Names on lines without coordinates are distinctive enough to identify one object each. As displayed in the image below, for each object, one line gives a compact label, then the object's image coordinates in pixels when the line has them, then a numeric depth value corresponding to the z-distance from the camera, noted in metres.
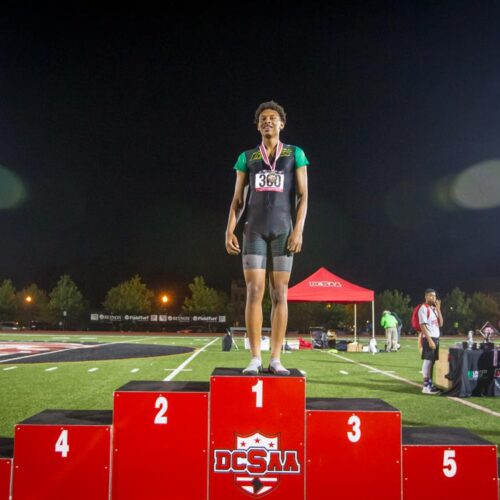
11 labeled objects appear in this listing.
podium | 3.88
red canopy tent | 21.83
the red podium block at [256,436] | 3.92
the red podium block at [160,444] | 3.92
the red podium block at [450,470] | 3.87
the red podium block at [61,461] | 3.87
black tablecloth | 10.24
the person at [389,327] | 24.48
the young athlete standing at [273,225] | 5.01
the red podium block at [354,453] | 3.89
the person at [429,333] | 10.38
